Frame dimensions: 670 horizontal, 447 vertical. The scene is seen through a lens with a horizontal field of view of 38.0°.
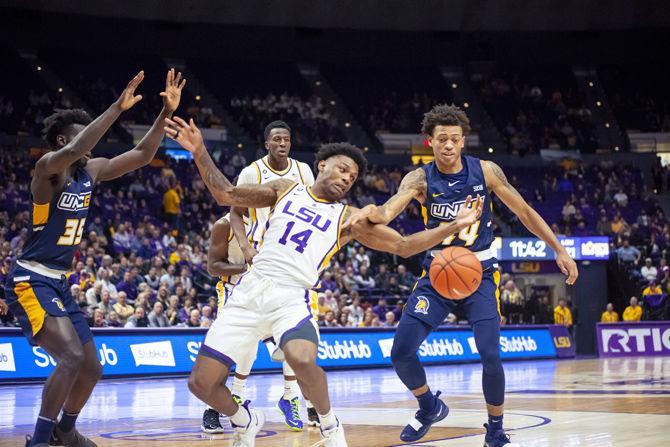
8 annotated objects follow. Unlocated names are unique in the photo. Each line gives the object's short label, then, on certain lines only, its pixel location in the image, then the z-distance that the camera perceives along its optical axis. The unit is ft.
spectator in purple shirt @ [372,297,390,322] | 79.25
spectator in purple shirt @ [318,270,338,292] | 79.15
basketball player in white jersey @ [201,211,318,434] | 30.99
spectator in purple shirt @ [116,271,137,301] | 64.34
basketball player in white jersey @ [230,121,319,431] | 28.66
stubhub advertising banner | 49.96
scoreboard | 96.32
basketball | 24.13
